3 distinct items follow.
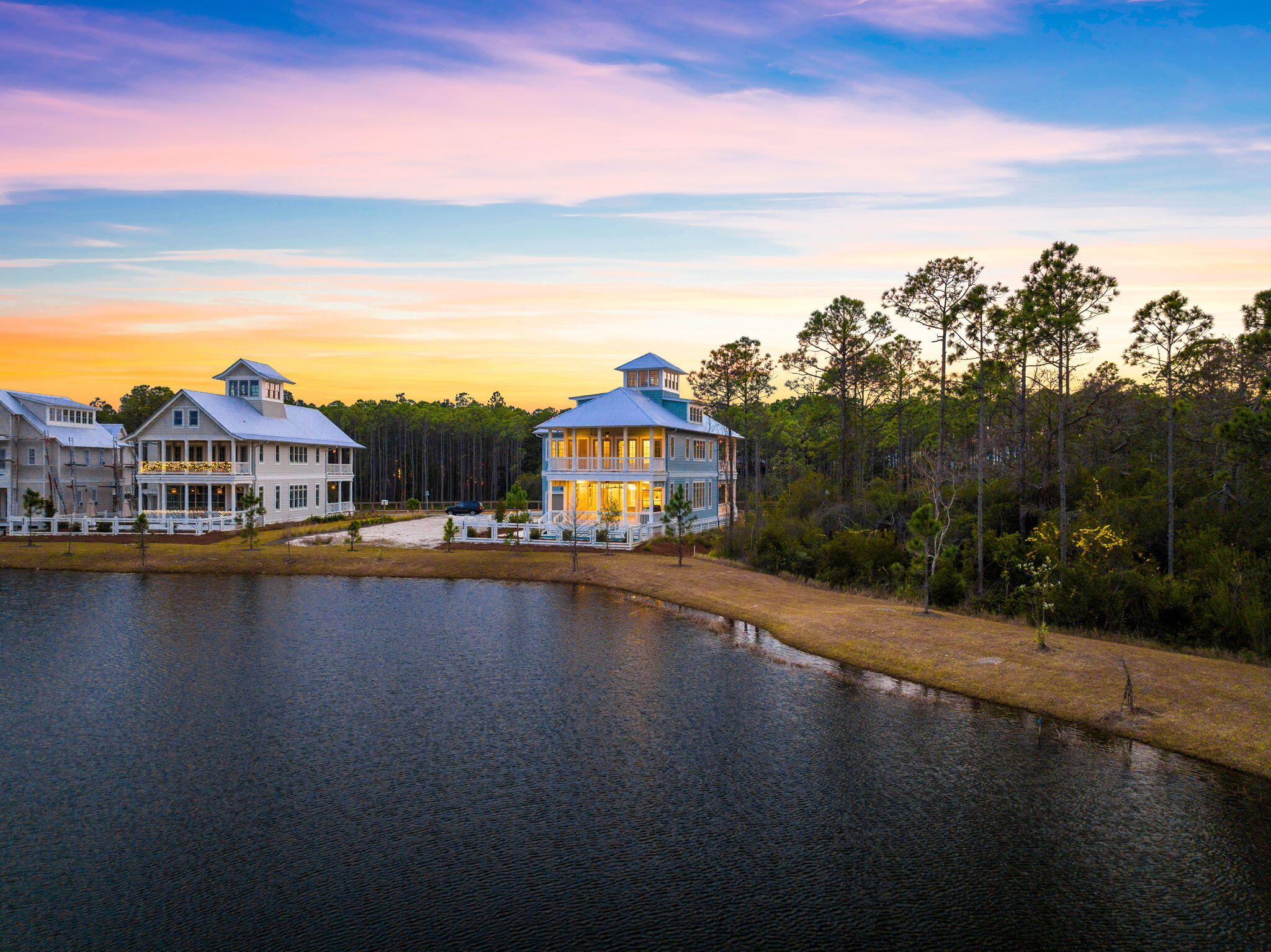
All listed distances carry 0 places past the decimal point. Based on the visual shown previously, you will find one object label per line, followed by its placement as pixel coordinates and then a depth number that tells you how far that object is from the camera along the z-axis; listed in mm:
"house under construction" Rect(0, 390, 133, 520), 61281
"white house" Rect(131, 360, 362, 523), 58000
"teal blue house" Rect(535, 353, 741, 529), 52656
